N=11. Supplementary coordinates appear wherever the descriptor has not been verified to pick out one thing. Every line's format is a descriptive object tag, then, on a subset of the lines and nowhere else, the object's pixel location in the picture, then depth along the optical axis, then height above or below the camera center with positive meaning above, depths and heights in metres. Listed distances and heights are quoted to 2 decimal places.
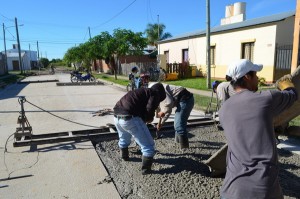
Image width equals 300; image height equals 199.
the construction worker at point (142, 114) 4.21 -0.76
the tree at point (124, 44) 29.67 +2.08
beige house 16.14 +1.14
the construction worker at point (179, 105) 5.02 -0.77
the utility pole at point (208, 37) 15.10 +1.40
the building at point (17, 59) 73.94 +1.64
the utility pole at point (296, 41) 12.01 +0.87
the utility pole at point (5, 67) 43.91 -0.32
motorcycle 22.96 -1.11
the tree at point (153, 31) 57.44 +6.55
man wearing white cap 1.85 -0.49
